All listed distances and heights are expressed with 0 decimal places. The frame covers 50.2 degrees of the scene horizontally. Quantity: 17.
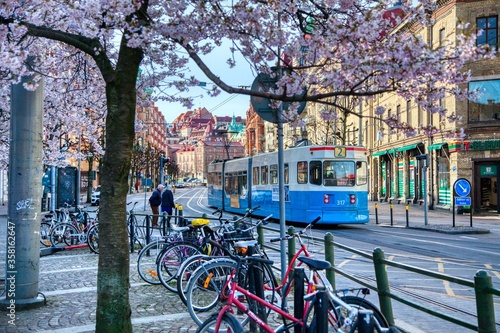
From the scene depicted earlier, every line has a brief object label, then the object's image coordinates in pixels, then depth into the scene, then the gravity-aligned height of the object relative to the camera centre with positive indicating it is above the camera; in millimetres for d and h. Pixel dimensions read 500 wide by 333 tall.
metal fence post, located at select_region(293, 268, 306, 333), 4699 -949
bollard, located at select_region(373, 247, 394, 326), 5406 -1021
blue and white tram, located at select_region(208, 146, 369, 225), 20844 +75
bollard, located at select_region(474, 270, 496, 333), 4024 -908
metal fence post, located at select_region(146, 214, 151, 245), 13227 -1027
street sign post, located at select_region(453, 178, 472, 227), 21781 -67
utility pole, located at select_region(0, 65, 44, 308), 7309 -200
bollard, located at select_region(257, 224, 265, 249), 9095 -825
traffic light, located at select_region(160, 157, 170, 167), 33156 +1637
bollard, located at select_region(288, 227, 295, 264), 7636 -871
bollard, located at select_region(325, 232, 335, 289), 6793 -880
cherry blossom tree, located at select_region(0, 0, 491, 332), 5203 +1451
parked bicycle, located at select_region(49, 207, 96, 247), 15203 -1317
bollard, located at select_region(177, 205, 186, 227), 12889 -866
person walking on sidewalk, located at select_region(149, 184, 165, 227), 20750 -437
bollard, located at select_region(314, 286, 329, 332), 4035 -966
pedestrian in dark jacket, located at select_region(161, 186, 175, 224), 19281 -474
